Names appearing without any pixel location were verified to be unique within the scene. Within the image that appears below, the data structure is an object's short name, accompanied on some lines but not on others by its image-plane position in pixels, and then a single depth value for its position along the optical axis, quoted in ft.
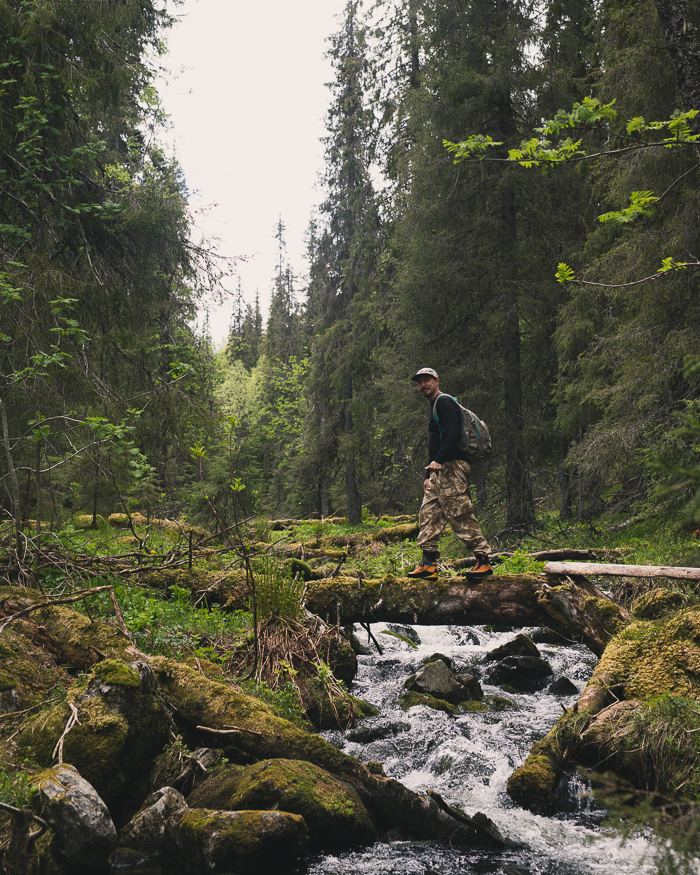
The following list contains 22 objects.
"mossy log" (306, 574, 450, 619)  21.02
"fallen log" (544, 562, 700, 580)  18.37
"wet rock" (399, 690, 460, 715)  20.51
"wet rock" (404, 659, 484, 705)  21.66
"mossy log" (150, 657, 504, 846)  13.48
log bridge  19.92
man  22.22
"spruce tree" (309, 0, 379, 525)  75.20
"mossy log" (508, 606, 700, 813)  14.75
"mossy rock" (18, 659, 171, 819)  12.46
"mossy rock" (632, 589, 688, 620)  19.40
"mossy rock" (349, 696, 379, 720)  20.02
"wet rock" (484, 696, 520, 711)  20.87
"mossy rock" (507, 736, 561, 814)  14.55
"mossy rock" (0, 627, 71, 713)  13.98
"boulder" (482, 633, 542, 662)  25.54
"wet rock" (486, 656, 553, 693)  22.82
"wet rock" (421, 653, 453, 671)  24.84
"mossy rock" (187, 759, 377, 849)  12.16
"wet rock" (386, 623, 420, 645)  29.84
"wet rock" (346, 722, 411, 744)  18.31
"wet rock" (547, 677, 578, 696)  21.90
